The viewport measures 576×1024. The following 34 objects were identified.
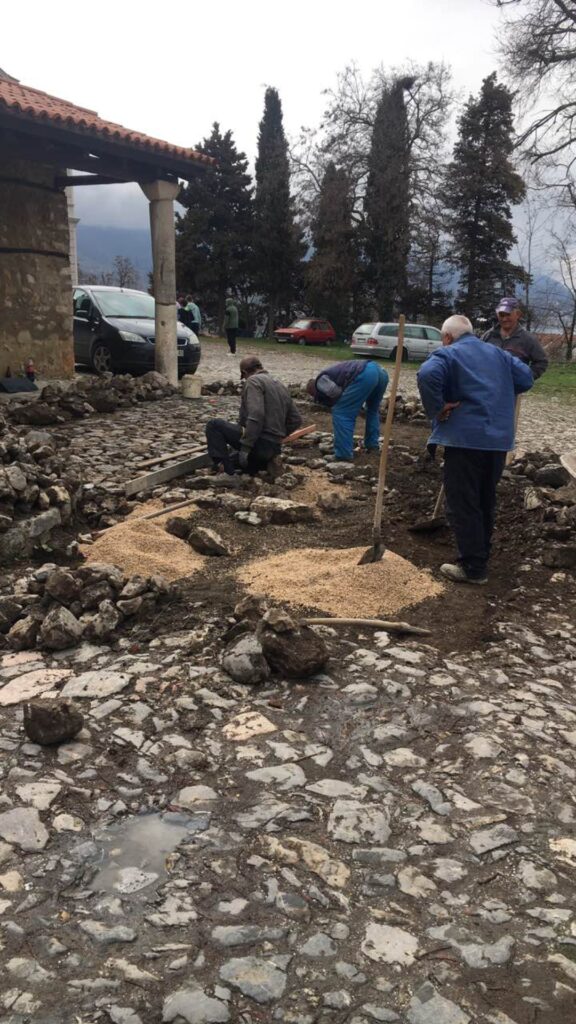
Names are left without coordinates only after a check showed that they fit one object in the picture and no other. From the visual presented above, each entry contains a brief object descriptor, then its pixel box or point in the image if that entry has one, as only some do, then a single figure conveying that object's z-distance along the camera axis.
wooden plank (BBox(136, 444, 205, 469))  7.96
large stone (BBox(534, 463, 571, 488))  7.21
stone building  11.26
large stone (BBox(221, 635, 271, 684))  3.56
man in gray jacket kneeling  7.17
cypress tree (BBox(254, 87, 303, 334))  41.62
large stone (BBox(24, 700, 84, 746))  3.02
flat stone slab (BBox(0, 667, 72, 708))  3.44
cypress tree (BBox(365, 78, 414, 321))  34.06
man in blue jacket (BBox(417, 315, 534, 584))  4.64
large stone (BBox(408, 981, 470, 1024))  1.89
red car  34.75
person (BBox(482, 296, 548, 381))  6.62
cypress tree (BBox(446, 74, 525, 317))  35.00
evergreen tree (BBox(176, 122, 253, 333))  41.16
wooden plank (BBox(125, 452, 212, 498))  7.02
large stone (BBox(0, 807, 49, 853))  2.50
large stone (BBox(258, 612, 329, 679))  3.57
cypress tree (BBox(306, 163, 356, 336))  35.47
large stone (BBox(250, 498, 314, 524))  6.14
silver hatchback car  25.92
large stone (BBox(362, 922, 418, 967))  2.07
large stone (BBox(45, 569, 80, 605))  4.15
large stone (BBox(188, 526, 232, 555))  5.29
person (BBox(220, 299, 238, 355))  21.94
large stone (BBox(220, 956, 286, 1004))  1.96
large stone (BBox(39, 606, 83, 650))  3.90
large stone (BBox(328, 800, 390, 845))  2.56
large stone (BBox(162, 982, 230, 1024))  1.88
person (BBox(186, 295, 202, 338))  18.53
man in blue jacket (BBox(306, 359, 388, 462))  8.32
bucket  12.66
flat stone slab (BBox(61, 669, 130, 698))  3.44
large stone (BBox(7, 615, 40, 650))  3.93
